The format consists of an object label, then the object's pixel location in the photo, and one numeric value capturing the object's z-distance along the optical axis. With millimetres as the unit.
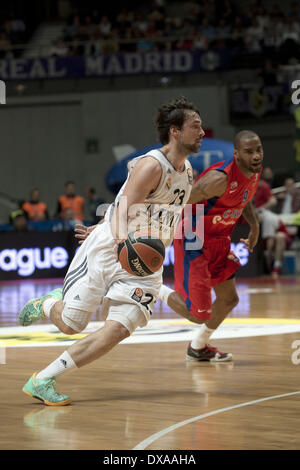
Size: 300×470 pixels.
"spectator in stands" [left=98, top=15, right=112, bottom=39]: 23422
